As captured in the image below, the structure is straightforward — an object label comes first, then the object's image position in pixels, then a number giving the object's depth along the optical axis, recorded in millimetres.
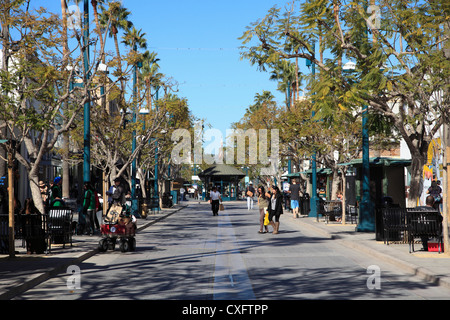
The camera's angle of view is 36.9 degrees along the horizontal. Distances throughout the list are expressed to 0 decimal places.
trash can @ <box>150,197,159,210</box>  42812
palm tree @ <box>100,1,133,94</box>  48781
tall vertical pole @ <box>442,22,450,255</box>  15281
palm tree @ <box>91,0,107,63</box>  22672
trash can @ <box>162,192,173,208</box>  54347
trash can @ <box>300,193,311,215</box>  39188
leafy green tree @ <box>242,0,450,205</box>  16734
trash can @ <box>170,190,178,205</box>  66562
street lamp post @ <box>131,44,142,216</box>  34312
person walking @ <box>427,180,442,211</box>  27102
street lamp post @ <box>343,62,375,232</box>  23672
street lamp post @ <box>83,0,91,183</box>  22203
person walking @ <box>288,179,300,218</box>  36344
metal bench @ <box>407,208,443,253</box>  16156
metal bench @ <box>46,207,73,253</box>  17891
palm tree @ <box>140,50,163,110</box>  65500
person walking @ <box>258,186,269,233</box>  24756
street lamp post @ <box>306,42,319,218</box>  37188
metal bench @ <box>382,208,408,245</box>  17922
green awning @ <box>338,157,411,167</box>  24777
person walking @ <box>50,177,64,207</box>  18766
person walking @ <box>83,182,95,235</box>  22375
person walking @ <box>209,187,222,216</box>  42125
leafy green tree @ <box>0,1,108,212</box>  18078
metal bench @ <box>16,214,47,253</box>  16250
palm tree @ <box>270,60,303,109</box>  72312
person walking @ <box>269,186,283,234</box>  24750
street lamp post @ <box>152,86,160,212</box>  48000
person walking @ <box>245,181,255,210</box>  53131
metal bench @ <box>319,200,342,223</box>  30300
